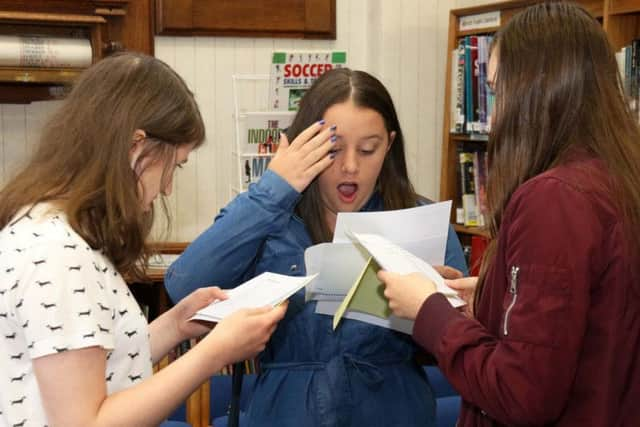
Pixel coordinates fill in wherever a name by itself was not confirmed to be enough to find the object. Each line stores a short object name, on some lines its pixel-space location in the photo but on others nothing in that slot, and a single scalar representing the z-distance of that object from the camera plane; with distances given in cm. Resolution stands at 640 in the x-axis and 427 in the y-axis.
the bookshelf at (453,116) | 338
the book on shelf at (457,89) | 360
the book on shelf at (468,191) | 365
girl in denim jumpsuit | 169
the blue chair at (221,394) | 261
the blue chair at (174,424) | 240
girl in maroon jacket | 117
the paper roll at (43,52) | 326
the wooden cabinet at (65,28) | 328
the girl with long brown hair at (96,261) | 115
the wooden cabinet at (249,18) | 373
